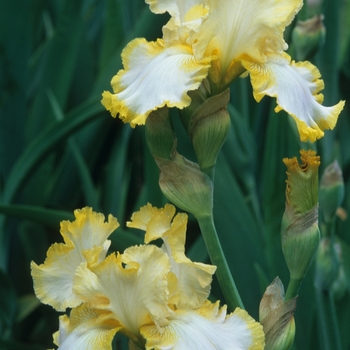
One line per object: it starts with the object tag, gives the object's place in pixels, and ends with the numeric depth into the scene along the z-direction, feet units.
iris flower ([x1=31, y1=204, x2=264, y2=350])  4.14
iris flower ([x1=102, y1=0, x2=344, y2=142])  4.15
